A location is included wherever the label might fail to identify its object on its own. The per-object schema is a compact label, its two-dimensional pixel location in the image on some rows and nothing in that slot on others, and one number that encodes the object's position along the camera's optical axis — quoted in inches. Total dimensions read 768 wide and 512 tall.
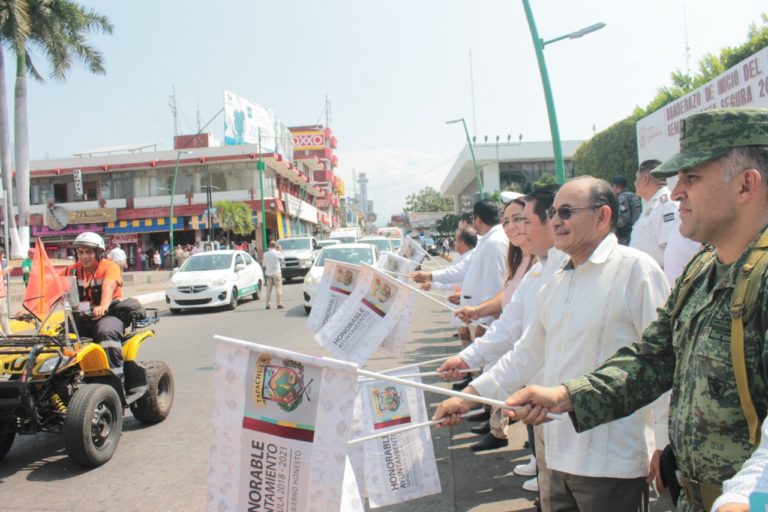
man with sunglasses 91.7
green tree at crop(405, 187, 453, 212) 4699.8
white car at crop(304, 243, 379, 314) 594.9
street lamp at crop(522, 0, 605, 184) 470.3
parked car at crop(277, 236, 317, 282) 998.0
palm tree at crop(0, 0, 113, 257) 1045.8
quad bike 182.2
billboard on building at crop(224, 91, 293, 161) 2231.8
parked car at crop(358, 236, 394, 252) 820.5
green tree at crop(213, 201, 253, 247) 1628.9
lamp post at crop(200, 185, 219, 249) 1334.9
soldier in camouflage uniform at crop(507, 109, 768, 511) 62.5
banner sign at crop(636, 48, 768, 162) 306.2
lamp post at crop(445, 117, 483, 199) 1190.9
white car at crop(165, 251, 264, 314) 623.8
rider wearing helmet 217.5
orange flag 205.2
